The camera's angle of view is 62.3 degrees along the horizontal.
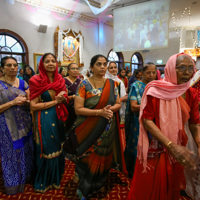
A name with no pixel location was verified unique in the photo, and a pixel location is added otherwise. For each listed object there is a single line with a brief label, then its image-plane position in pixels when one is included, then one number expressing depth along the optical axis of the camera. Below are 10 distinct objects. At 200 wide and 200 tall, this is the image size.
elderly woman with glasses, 1.16
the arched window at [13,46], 5.59
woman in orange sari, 1.69
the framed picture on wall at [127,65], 10.27
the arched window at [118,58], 9.82
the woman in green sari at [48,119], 1.86
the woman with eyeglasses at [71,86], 2.61
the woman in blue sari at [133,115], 1.99
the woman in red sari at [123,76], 5.43
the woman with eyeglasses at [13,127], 1.88
